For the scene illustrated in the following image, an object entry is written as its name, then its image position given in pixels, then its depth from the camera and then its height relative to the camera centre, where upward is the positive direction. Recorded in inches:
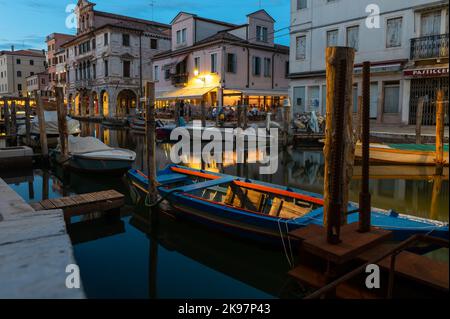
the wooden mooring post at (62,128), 557.0 -18.2
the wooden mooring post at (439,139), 538.4 -33.0
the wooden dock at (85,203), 314.2 -74.3
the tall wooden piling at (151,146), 348.5 -28.3
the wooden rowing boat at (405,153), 577.6 -58.1
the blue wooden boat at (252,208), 245.4 -70.3
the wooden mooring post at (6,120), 852.6 -10.1
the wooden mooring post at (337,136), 134.6 -9.7
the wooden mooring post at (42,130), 641.6 -24.2
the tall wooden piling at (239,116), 870.4 -0.5
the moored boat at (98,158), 528.7 -58.6
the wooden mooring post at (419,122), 621.9 -9.8
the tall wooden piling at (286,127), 824.9 -24.6
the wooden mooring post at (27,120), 727.3 -9.5
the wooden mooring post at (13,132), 828.6 -35.8
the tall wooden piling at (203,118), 963.3 -7.0
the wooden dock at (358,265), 125.4 -51.7
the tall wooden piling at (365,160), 146.2 -17.6
